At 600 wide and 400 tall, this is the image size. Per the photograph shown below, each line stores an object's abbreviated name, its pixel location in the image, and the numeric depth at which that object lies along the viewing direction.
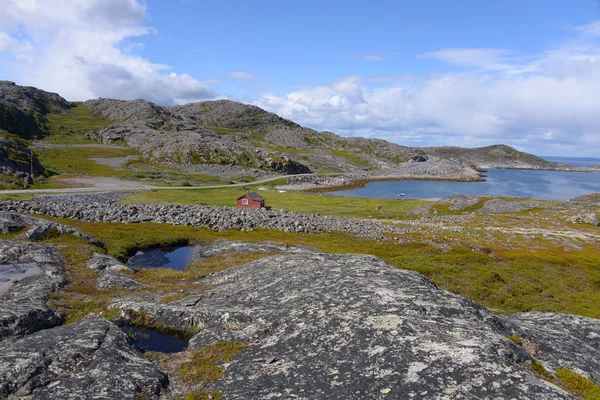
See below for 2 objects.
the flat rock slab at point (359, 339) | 10.92
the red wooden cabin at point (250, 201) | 91.00
